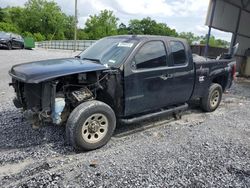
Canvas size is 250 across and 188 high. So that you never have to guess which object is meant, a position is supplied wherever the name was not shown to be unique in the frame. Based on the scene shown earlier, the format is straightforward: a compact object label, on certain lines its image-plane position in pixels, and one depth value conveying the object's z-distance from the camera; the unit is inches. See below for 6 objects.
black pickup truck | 114.5
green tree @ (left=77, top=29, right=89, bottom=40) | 1713.1
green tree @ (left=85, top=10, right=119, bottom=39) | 1831.3
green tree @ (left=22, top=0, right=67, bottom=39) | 1800.9
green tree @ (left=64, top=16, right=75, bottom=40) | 1909.0
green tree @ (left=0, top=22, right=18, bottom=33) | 1425.9
